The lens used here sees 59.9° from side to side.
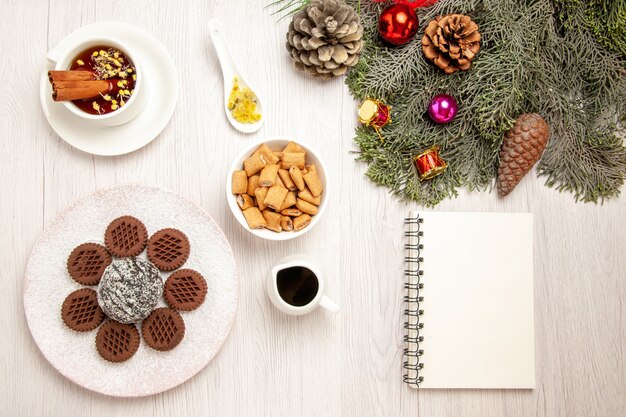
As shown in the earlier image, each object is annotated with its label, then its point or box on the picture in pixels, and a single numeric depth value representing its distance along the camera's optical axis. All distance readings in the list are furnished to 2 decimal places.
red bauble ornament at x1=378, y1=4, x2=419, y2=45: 1.07
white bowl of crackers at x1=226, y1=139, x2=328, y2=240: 1.05
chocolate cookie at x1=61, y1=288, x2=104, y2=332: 1.03
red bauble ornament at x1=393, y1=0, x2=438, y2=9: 1.10
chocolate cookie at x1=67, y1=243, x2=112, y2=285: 1.04
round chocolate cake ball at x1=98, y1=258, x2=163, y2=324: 0.98
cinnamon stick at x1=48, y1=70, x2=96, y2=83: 0.96
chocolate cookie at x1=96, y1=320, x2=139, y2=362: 1.03
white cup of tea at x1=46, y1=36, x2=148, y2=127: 1.00
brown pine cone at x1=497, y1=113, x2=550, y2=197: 1.11
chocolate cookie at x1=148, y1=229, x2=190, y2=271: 1.06
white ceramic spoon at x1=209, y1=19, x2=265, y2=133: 1.12
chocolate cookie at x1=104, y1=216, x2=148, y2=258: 1.05
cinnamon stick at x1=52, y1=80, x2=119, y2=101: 0.96
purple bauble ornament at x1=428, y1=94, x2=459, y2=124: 1.10
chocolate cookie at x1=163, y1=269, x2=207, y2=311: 1.05
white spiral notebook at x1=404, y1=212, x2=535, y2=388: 1.15
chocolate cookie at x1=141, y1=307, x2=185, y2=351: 1.04
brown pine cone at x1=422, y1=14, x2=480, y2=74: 1.07
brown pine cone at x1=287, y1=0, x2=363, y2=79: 1.04
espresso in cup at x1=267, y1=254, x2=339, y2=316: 1.04
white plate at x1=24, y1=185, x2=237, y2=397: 1.05
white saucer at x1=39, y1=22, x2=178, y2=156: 1.07
